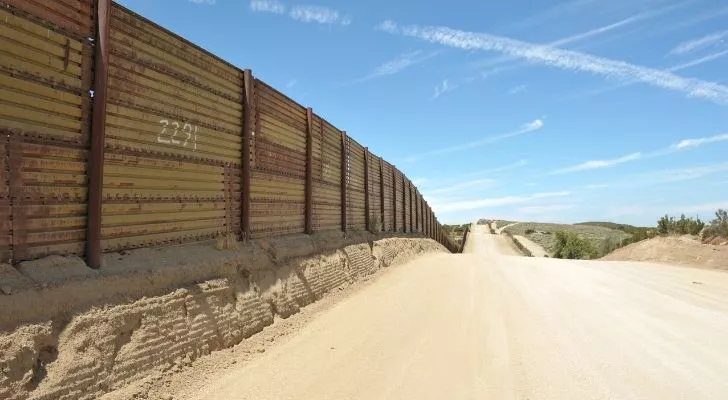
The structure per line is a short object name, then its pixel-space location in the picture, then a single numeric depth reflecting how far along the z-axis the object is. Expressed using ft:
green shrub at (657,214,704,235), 86.28
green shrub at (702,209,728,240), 73.36
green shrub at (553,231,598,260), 138.62
